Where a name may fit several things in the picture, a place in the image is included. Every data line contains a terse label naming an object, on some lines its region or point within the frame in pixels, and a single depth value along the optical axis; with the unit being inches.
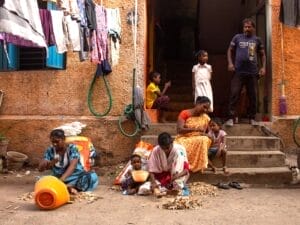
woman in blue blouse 253.6
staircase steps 287.3
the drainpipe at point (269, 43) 345.4
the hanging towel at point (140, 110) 327.3
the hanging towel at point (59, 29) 260.1
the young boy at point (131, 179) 268.2
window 353.6
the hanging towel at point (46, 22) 258.4
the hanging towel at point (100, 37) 297.1
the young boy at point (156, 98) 352.5
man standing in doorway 327.3
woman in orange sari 283.9
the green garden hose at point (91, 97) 346.6
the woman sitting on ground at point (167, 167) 258.7
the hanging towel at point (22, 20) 176.7
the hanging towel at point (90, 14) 276.8
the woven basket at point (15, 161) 338.3
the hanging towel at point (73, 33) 265.9
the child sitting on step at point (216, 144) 291.1
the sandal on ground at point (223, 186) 278.2
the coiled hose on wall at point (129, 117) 336.2
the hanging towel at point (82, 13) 265.4
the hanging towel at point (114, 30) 318.3
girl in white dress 334.6
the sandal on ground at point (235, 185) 278.7
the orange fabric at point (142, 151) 286.4
